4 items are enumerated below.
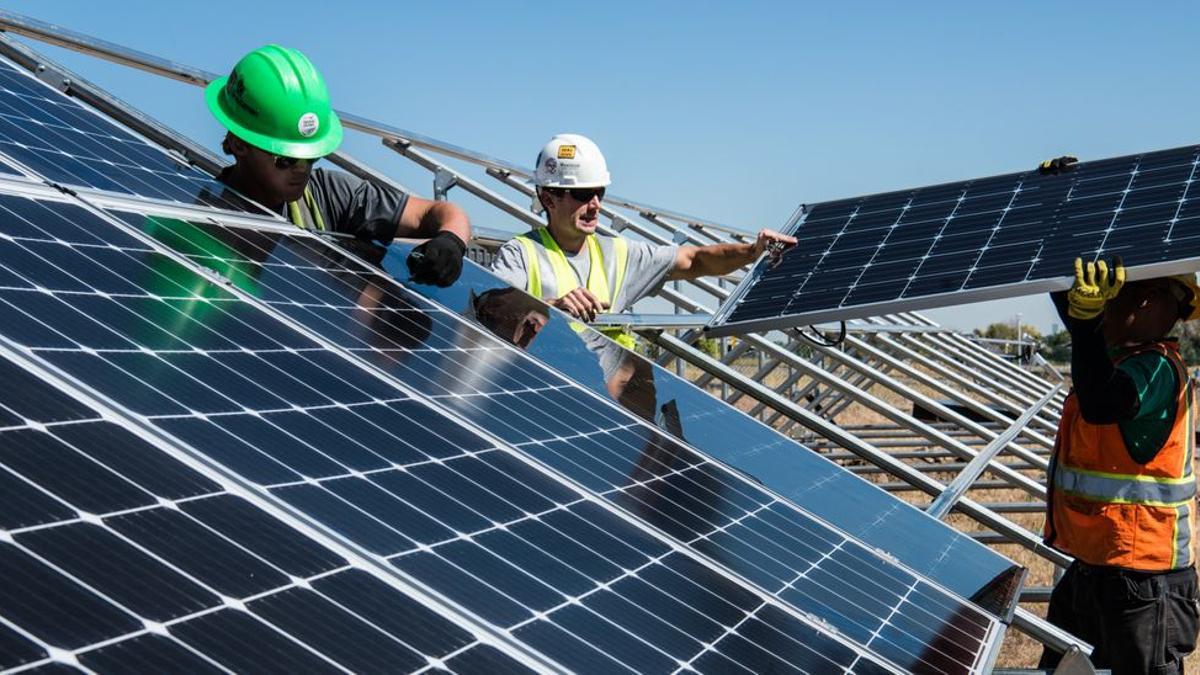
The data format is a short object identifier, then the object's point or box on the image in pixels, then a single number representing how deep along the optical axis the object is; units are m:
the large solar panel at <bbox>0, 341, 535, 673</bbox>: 1.79
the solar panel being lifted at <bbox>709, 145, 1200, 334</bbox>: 5.34
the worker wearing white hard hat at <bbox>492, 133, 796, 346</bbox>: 5.86
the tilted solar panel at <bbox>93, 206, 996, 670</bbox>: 3.62
